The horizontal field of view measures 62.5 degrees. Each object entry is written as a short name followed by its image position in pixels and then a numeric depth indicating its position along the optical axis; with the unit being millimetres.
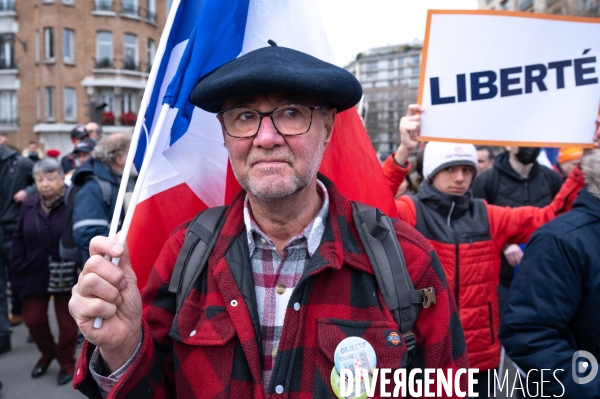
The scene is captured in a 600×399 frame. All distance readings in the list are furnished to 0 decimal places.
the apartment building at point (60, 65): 29281
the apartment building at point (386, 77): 94312
